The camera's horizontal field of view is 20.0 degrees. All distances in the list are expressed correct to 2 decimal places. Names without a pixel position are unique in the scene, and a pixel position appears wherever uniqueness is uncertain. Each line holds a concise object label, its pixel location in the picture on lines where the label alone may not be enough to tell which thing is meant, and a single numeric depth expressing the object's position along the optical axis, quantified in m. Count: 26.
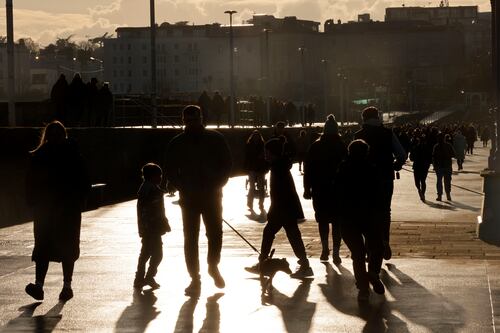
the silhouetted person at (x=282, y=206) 14.27
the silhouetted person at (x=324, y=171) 15.18
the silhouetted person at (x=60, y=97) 39.31
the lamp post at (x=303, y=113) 109.62
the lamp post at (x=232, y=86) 71.69
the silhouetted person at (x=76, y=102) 40.19
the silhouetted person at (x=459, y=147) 51.18
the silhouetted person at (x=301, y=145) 46.33
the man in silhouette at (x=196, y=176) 12.88
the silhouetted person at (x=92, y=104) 42.43
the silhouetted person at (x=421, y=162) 30.02
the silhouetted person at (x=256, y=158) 24.91
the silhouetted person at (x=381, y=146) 14.79
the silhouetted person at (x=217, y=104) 68.12
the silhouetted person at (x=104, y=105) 43.50
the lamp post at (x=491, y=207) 18.33
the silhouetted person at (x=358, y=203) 12.37
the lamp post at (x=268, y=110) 91.09
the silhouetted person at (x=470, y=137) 75.69
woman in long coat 12.48
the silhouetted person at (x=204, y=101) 65.12
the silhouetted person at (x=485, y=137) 95.90
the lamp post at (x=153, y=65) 49.97
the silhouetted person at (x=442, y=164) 29.73
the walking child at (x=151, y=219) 13.38
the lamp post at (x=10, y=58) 35.16
